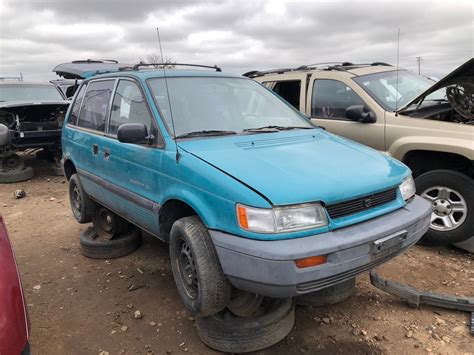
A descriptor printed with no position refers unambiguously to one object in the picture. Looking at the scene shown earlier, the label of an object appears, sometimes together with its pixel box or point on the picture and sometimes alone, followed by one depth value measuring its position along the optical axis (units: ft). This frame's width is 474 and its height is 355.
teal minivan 7.68
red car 5.73
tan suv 13.48
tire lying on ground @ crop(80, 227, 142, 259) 14.48
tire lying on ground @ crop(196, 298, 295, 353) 9.11
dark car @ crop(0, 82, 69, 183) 26.84
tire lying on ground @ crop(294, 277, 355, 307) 10.60
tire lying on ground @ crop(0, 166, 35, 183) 27.25
